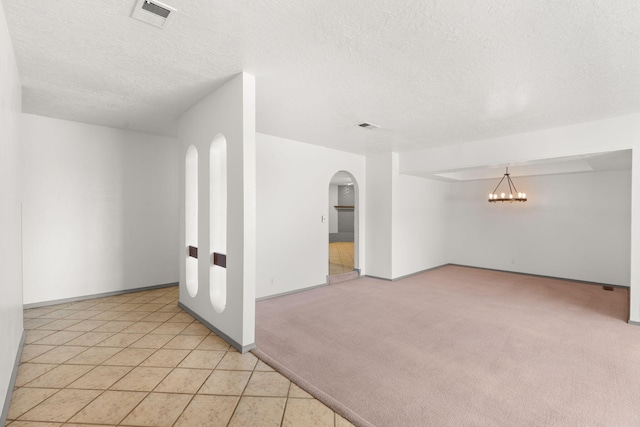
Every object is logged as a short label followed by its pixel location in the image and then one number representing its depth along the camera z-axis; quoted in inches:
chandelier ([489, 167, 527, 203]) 253.3
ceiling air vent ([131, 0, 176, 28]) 74.4
